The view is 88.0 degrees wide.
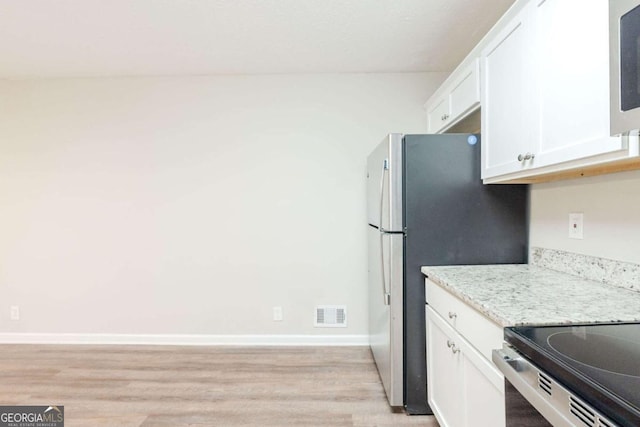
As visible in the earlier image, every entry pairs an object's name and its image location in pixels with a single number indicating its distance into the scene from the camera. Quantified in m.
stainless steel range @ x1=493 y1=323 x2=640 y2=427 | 0.67
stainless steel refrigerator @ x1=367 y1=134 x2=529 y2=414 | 1.96
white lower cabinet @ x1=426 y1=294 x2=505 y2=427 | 1.20
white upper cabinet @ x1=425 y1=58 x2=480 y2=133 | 1.97
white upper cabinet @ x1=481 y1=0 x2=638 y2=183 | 1.12
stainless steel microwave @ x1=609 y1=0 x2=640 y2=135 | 0.86
